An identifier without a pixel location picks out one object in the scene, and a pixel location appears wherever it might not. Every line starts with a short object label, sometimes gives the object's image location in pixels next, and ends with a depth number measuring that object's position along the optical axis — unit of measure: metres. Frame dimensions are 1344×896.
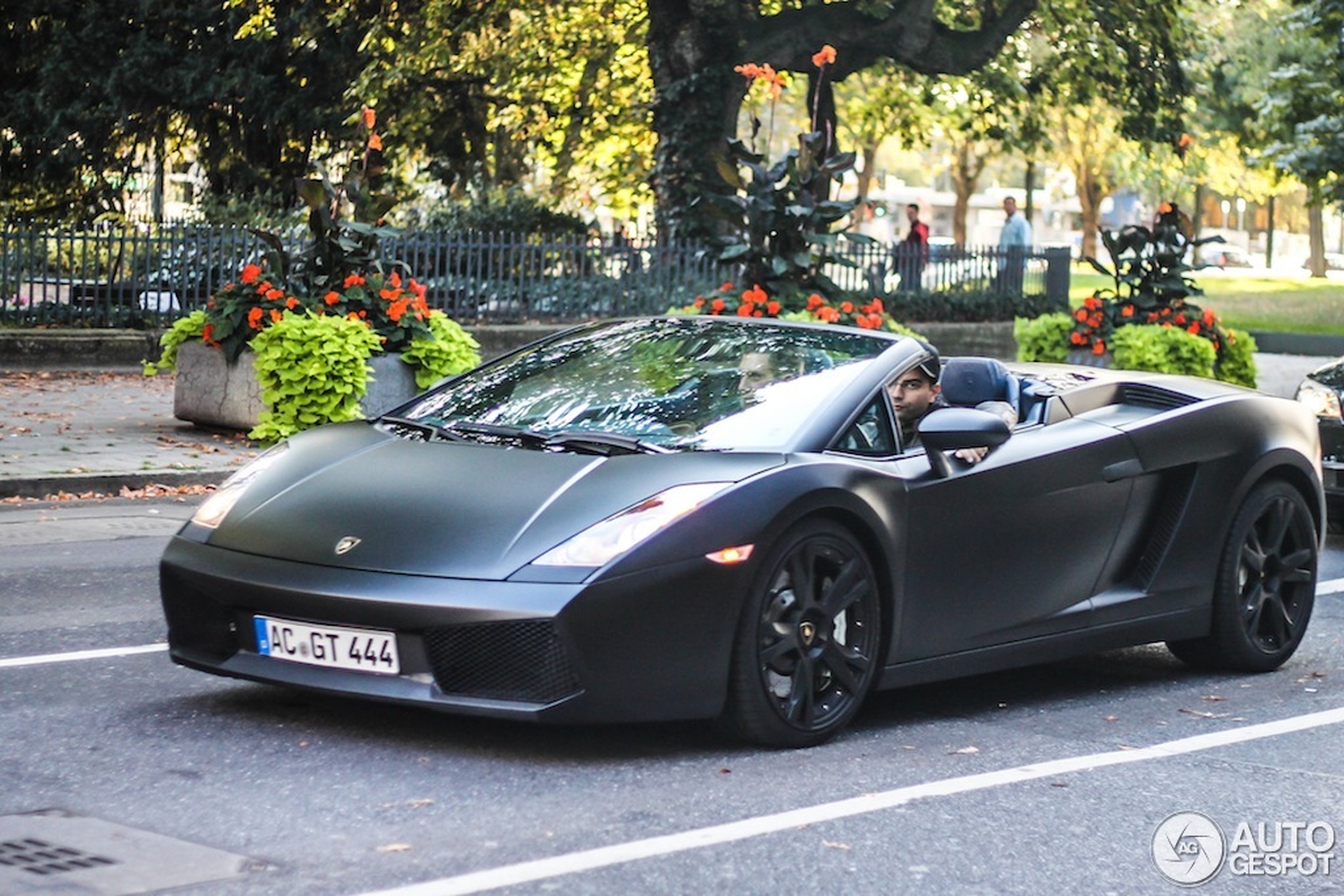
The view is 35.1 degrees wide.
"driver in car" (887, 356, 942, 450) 6.79
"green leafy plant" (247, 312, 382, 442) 13.95
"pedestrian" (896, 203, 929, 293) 28.41
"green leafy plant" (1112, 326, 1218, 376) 18.64
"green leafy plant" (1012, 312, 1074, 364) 19.69
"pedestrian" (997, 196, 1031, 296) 29.70
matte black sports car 5.55
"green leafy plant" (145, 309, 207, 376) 15.14
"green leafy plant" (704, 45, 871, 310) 16.34
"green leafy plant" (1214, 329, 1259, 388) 19.45
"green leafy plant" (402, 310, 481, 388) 14.83
